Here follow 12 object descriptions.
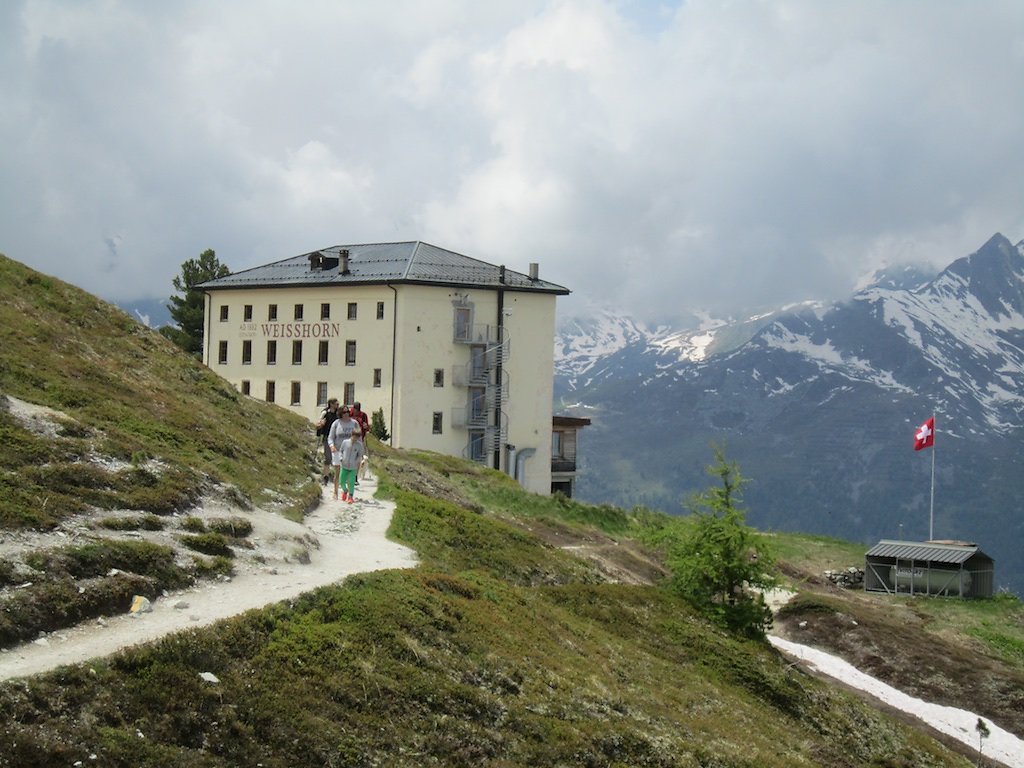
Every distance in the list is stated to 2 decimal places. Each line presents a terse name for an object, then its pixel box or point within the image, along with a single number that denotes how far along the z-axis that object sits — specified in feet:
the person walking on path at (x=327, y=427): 126.11
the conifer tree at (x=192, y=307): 334.85
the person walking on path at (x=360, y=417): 123.24
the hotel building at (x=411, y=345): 264.52
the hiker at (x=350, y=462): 115.55
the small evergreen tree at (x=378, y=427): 246.06
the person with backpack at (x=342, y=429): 114.93
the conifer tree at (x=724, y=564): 110.52
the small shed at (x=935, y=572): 206.08
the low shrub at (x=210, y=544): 74.13
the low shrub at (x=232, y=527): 80.43
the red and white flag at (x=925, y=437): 258.98
